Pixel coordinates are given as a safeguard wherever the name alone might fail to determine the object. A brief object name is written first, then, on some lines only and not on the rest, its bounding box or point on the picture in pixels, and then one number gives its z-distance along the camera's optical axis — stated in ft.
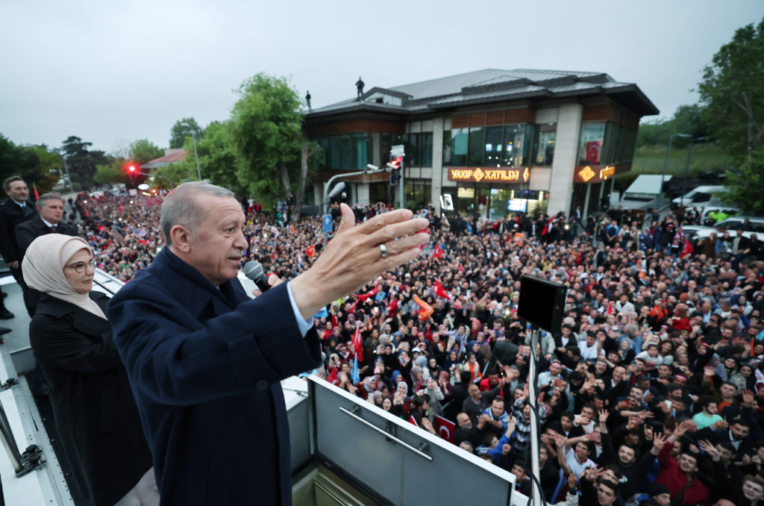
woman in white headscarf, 6.60
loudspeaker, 8.87
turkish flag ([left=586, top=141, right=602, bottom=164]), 67.31
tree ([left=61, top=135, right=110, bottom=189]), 233.55
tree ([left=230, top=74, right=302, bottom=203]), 79.56
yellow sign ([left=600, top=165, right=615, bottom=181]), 71.74
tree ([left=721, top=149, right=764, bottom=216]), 61.26
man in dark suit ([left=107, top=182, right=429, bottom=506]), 2.81
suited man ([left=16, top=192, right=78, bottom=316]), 13.66
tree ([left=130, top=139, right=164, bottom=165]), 242.17
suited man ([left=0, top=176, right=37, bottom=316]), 14.97
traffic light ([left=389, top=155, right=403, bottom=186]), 35.66
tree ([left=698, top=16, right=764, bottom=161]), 77.87
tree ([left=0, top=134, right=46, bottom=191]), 100.33
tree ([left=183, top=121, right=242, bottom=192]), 97.55
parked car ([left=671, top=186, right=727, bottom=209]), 87.99
